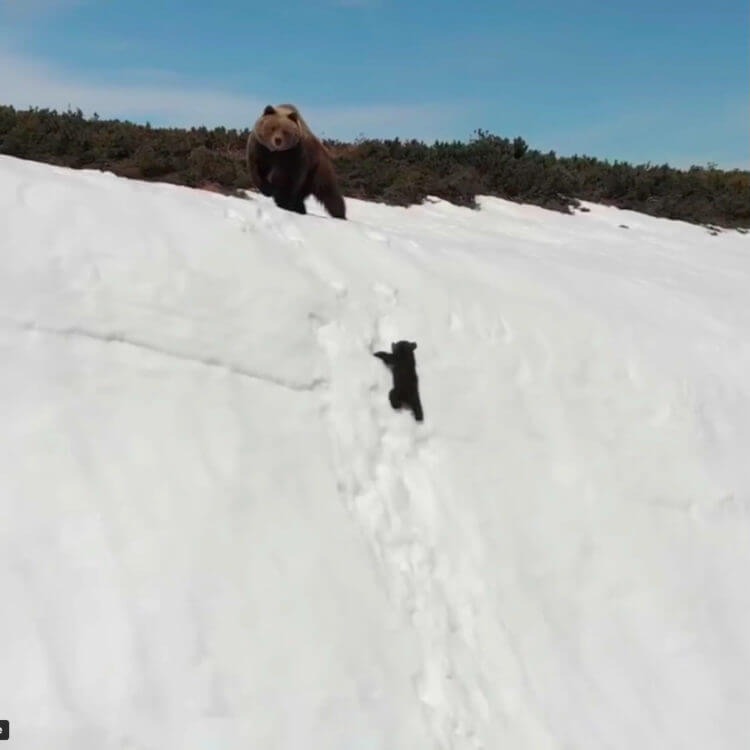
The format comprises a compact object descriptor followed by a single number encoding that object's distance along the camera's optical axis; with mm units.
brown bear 7160
